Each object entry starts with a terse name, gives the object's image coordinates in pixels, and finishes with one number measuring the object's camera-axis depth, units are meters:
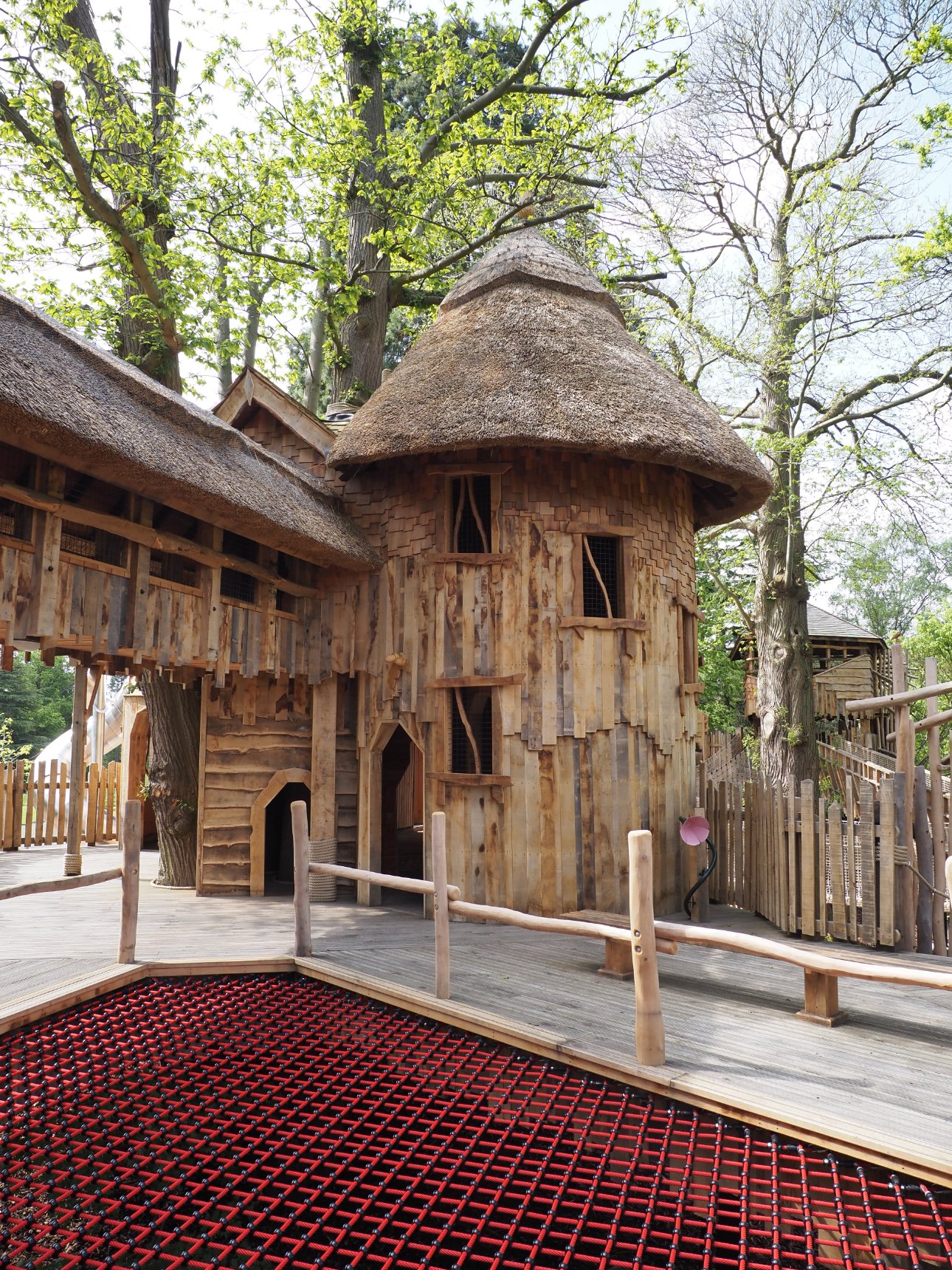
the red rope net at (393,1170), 3.41
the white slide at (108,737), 17.83
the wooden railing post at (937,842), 7.46
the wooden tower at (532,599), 9.08
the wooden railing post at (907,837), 7.56
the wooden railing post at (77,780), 11.61
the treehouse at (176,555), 6.58
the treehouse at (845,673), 27.02
